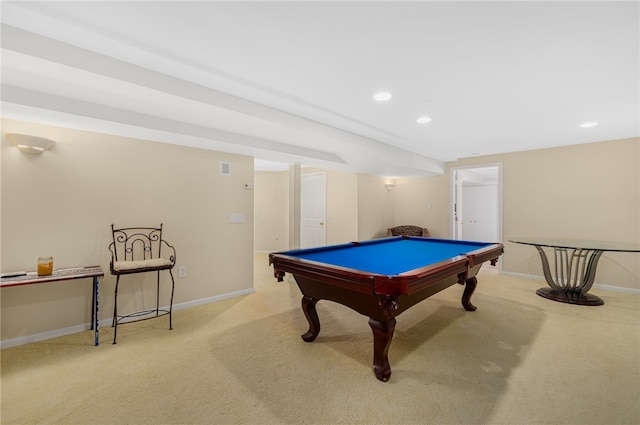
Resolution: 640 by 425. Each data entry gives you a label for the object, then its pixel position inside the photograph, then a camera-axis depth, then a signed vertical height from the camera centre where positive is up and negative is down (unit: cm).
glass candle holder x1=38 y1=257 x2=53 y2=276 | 229 -46
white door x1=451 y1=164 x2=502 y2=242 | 716 +24
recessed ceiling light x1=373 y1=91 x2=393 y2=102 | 245 +108
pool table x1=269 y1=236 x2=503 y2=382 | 174 -44
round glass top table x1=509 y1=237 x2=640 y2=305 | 324 -78
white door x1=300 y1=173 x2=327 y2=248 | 643 +7
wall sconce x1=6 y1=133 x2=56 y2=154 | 229 +60
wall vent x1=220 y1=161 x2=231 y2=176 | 362 +59
